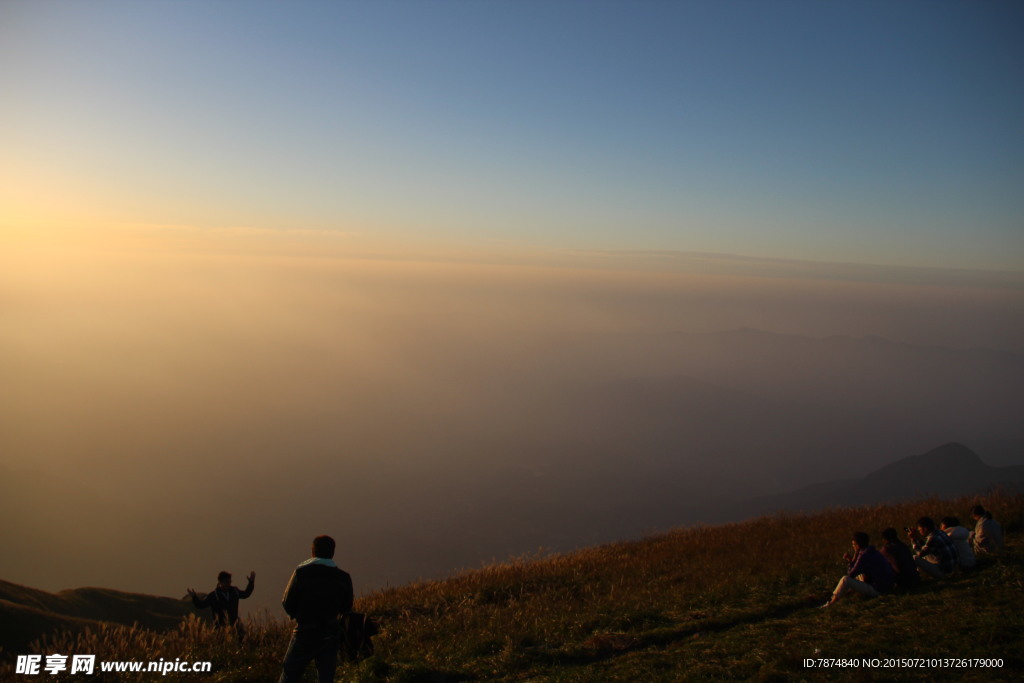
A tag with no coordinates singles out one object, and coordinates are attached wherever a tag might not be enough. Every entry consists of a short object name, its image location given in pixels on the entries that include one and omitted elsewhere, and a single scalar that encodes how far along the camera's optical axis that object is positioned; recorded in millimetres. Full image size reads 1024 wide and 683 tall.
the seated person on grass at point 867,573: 7707
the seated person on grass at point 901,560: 7879
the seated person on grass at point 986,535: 8656
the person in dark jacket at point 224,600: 8320
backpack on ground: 6496
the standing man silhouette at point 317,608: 5172
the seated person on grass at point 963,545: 8133
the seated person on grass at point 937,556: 8141
